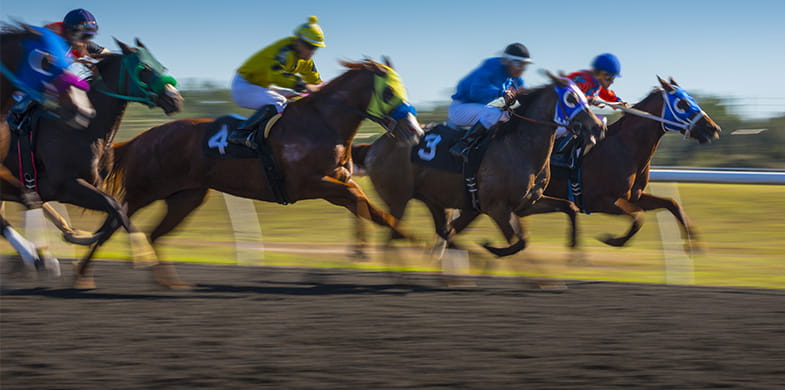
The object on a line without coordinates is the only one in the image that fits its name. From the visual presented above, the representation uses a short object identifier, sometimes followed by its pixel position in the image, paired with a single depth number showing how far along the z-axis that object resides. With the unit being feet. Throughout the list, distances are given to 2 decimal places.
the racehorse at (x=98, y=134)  39.17
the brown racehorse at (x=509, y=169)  45.47
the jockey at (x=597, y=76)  54.44
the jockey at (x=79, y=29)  40.96
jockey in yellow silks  45.16
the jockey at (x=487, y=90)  47.19
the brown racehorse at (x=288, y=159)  44.14
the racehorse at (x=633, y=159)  52.49
